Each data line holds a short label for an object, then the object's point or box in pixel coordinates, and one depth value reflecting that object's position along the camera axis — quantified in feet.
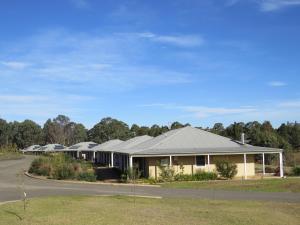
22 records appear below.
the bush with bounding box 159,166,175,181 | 117.91
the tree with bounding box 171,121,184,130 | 303.68
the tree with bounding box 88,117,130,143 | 368.25
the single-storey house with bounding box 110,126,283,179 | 122.52
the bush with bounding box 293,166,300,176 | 128.06
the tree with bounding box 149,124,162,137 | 294.05
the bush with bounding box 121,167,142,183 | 115.85
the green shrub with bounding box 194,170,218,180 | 118.62
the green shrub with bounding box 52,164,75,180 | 125.04
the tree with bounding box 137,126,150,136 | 329.21
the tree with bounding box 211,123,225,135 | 346.42
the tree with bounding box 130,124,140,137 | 362.20
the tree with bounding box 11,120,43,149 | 544.62
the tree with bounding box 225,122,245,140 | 253.08
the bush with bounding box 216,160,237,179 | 120.06
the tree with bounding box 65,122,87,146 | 575.38
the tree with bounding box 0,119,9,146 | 499.10
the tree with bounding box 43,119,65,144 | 565.94
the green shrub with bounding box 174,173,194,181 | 118.06
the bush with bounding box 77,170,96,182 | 121.26
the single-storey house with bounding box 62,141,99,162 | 278.95
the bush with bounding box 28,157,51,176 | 142.16
